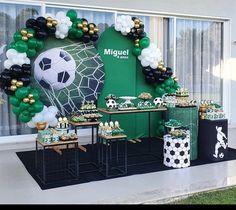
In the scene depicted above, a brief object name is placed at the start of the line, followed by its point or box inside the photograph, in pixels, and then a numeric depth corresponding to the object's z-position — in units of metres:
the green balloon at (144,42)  6.09
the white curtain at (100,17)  6.09
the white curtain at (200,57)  7.20
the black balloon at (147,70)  6.17
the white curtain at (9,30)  5.57
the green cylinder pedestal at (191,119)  4.75
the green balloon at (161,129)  6.36
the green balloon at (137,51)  6.17
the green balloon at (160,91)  6.29
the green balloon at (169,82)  6.29
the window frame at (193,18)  5.68
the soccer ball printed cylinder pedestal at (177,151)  4.41
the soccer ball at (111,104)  5.18
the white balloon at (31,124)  5.23
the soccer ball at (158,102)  5.62
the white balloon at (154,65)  6.11
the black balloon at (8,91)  5.05
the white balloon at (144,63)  6.09
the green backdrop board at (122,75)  6.12
